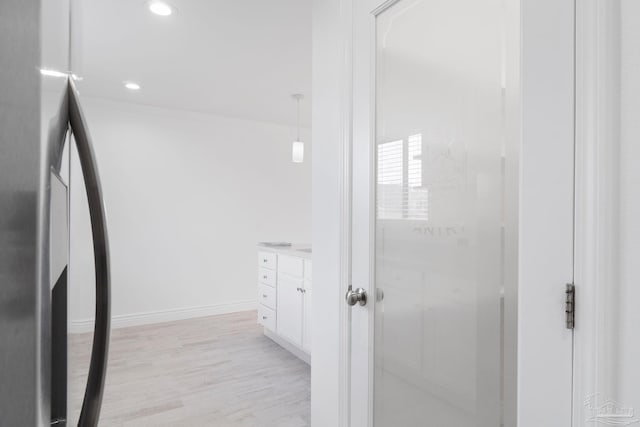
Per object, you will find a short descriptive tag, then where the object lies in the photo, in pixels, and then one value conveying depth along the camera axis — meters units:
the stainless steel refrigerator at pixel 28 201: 0.20
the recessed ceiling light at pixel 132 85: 3.36
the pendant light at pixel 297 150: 3.63
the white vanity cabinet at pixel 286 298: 2.97
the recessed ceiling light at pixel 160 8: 2.07
